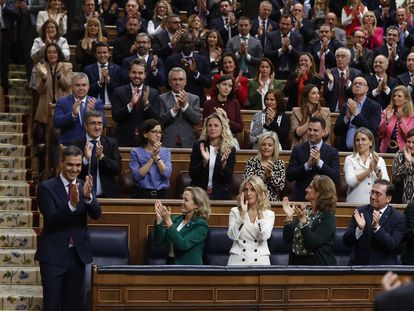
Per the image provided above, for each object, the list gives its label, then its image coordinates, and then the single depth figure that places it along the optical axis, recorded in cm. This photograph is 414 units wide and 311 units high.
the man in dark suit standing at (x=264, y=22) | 2540
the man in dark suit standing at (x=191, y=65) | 2181
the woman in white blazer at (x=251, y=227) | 1552
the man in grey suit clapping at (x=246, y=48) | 2356
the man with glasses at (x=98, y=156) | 1737
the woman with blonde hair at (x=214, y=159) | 1789
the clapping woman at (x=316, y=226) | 1516
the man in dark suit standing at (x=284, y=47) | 2409
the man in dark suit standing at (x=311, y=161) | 1791
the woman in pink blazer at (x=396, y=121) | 2014
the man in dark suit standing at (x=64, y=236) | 1494
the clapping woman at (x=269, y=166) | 1780
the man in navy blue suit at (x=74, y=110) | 1866
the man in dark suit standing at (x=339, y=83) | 2206
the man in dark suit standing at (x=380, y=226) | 1576
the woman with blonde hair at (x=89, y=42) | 2245
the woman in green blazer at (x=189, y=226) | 1562
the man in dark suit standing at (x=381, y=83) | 2177
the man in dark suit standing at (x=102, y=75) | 2112
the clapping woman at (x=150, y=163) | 1766
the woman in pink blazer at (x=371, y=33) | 2547
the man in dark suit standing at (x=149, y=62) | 2189
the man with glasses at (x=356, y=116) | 2006
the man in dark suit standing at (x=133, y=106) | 1950
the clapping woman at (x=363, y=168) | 1795
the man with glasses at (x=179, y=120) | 1977
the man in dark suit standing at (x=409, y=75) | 2280
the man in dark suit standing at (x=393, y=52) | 2428
